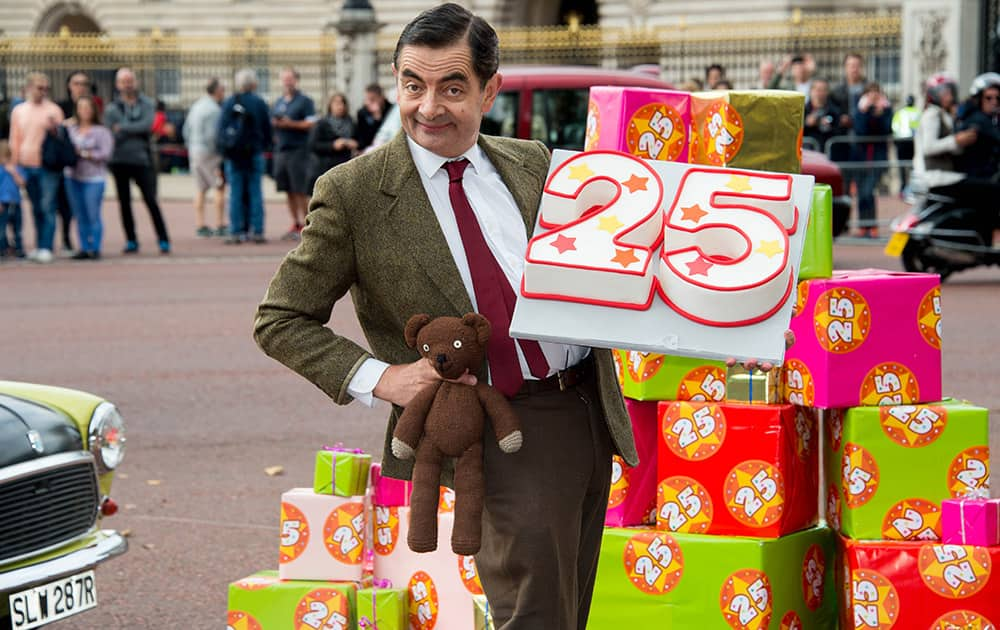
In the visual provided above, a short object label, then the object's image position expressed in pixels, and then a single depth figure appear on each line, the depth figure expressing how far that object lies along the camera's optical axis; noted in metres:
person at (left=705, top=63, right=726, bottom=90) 20.45
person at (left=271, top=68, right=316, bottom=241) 19.53
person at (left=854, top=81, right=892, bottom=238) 20.70
